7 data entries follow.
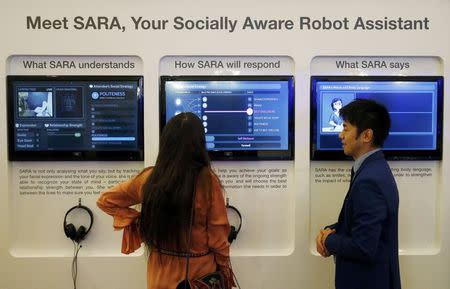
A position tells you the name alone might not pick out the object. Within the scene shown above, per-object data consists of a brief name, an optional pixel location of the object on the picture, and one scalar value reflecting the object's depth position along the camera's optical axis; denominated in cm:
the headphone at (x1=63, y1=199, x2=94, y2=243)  256
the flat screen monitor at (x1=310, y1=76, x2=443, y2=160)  260
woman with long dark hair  171
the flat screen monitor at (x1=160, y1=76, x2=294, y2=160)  256
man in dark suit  185
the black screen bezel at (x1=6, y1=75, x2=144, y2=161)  254
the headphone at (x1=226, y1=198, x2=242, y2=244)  259
